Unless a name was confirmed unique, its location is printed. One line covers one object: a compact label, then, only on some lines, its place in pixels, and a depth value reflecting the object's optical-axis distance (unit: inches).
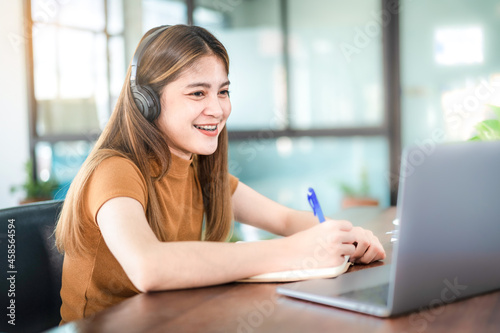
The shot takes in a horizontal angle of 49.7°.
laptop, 24.2
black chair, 38.9
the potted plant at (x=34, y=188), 158.9
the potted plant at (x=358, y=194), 134.7
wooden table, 24.8
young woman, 33.2
